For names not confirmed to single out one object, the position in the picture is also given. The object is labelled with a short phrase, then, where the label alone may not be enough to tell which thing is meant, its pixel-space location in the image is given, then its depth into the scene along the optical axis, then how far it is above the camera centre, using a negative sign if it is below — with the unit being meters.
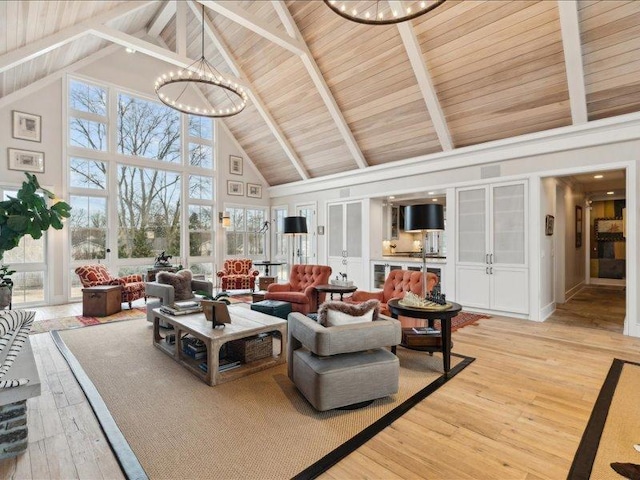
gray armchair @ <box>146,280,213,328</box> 4.79 -0.77
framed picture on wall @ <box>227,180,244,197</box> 9.56 +1.56
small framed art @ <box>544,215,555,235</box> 5.68 +0.25
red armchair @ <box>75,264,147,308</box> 6.15 -0.75
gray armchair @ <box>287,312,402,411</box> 2.48 -0.97
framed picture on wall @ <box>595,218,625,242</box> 9.24 +0.24
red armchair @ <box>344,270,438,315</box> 4.25 -0.64
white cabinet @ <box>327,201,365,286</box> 8.08 +0.00
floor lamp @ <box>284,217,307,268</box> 6.46 +0.29
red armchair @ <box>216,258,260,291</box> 8.12 -0.85
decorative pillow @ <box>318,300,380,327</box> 2.68 -0.60
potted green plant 3.57 +0.29
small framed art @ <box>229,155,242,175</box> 9.60 +2.24
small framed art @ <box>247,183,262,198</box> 10.06 +1.56
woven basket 3.42 -1.14
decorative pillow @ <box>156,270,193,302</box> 5.18 -0.65
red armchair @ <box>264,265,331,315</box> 4.99 -0.80
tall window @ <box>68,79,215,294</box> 7.21 +1.48
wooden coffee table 3.01 -0.91
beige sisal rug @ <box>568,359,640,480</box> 1.96 -1.36
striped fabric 2.00 -0.75
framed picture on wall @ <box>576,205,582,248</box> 8.54 +0.32
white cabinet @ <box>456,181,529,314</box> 5.59 -0.16
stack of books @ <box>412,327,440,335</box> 3.57 -1.02
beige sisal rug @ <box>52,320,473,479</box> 1.98 -1.32
